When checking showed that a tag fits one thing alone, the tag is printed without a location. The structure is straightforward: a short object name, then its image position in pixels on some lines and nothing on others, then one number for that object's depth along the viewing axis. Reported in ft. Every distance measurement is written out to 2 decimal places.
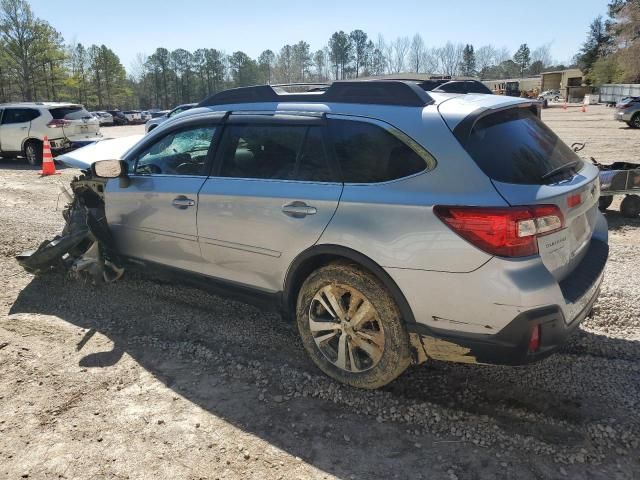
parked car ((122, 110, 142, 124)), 163.18
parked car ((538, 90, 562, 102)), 233.21
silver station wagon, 8.20
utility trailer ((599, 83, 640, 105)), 140.32
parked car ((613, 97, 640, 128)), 71.92
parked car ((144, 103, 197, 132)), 51.13
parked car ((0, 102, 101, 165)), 45.88
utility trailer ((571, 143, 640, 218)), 21.21
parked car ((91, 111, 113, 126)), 147.62
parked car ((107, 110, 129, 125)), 157.62
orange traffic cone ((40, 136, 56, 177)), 40.27
